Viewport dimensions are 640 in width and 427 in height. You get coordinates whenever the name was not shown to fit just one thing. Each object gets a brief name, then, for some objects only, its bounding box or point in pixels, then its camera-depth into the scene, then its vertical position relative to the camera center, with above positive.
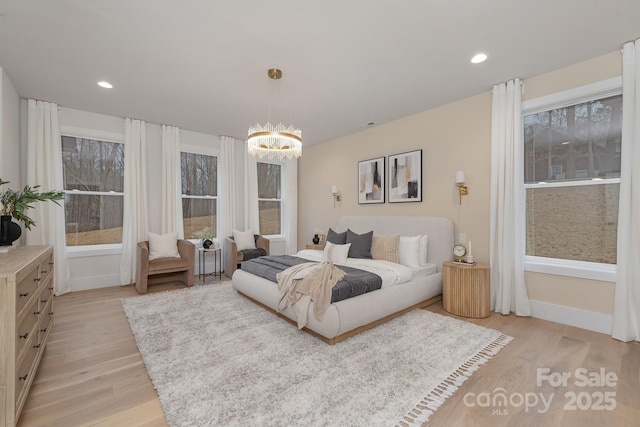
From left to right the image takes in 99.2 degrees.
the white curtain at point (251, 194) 6.08 +0.39
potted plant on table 5.16 -0.49
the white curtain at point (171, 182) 5.09 +0.56
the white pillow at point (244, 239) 5.55 -0.57
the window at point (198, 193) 5.54 +0.40
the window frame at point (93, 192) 4.41 +0.33
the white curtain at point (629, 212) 2.61 +0.01
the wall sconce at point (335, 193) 5.72 +0.41
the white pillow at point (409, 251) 3.89 -0.57
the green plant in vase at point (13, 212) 2.43 -0.01
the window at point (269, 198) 6.64 +0.34
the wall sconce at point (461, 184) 3.77 +0.40
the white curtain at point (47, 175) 4.00 +0.54
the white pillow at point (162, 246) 4.64 -0.60
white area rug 1.71 -1.25
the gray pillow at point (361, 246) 4.14 -0.52
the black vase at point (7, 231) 2.42 -0.18
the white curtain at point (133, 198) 4.73 +0.24
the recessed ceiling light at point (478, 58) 2.87 +1.66
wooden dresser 1.50 -0.73
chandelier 3.24 +0.88
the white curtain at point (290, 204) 6.82 +0.20
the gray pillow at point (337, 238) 4.48 -0.43
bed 2.62 -0.94
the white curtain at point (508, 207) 3.34 +0.07
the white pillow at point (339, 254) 3.97 -0.62
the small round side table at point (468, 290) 3.26 -0.95
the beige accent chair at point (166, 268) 4.24 -0.92
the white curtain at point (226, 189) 5.76 +0.48
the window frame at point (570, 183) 2.86 +0.35
